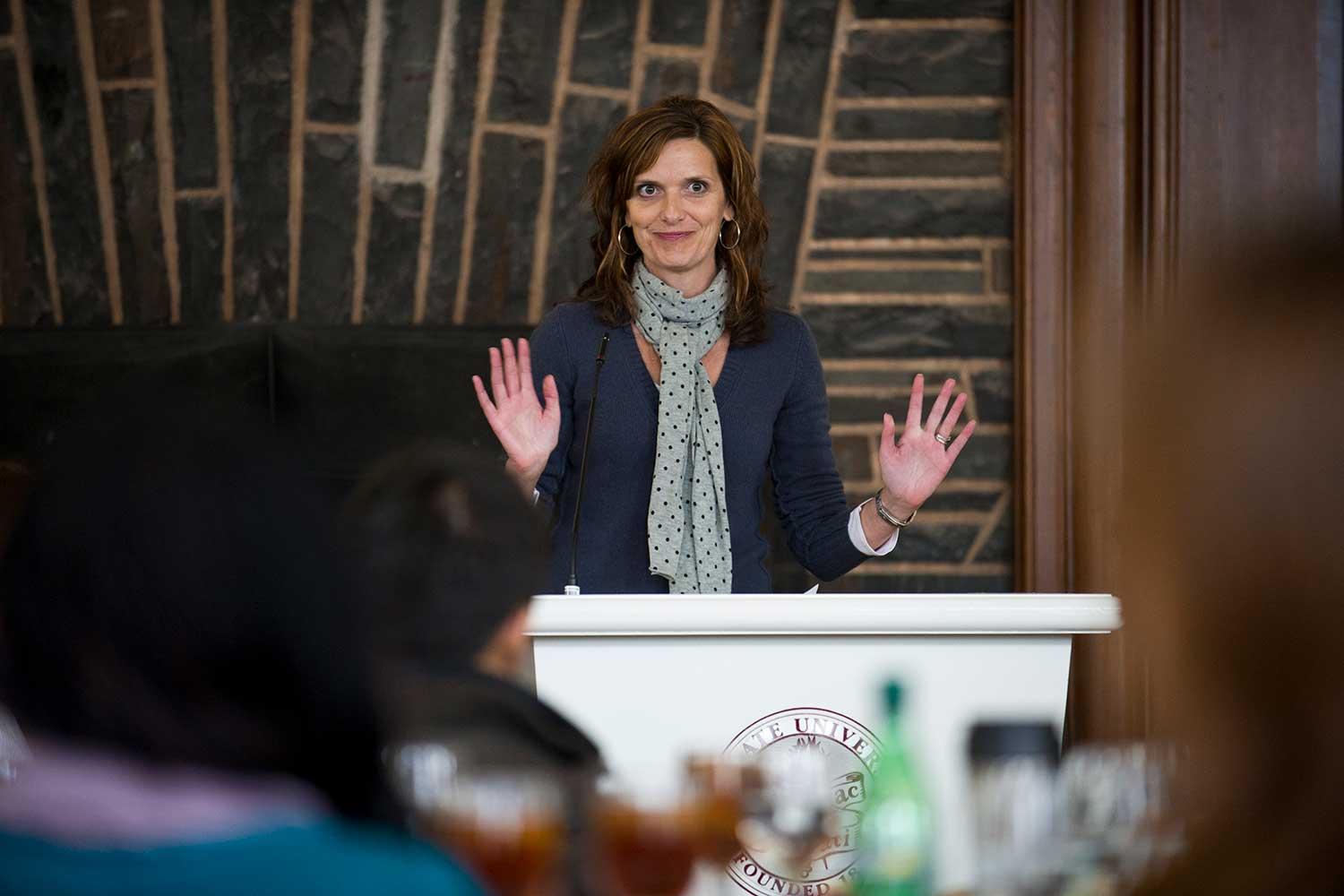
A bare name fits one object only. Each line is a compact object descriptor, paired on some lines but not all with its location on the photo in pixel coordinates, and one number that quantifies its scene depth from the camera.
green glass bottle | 4.51
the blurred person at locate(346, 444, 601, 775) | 5.07
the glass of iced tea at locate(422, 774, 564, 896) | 4.09
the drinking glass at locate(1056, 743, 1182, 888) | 4.17
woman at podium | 6.91
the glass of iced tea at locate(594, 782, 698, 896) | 4.28
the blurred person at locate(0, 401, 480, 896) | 3.19
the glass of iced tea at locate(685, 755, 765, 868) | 4.36
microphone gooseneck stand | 6.89
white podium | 6.49
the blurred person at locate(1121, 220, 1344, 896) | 3.04
